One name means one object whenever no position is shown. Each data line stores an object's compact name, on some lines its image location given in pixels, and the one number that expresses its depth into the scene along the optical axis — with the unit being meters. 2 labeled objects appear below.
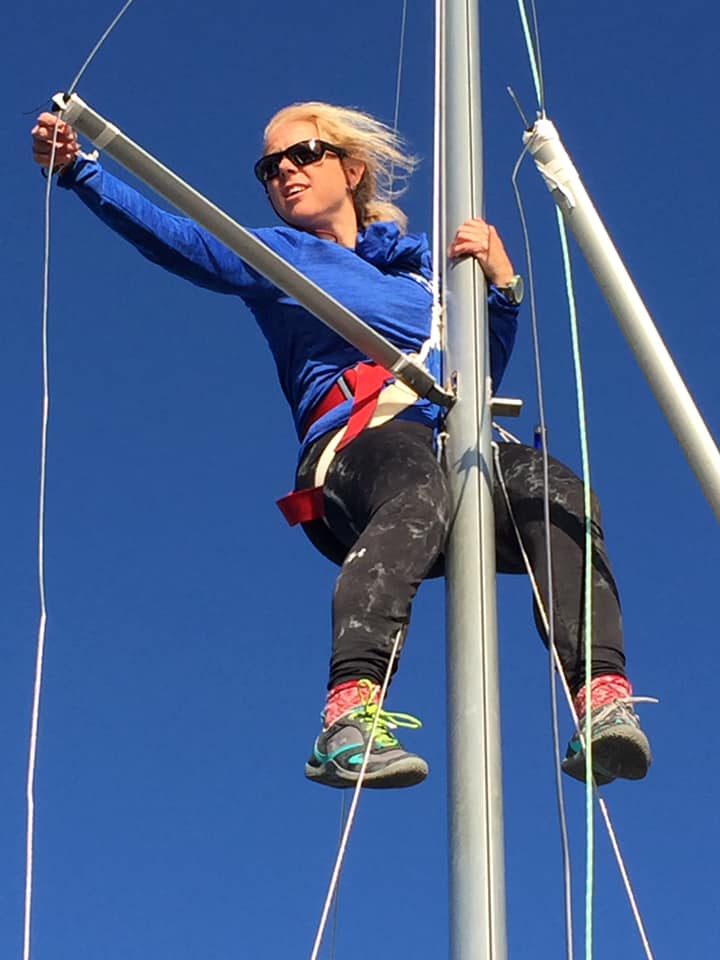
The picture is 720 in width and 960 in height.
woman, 4.71
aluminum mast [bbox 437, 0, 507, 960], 4.23
